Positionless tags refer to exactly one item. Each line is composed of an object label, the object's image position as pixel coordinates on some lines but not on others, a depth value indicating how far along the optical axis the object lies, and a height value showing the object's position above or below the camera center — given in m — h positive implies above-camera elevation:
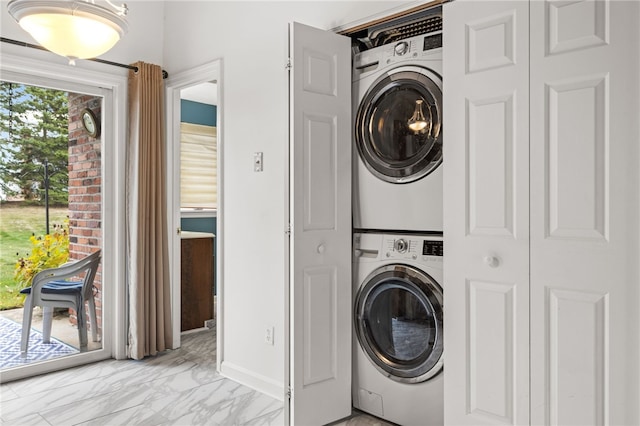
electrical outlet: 3.05 -0.81
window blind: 5.55 +0.51
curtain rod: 3.13 +1.10
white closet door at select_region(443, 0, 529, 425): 1.89 -0.01
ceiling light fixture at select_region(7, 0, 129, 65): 1.89 +0.76
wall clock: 3.63 +0.66
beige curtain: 3.62 -0.05
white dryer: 2.37 +0.38
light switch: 3.13 +0.31
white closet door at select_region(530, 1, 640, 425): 1.65 -0.01
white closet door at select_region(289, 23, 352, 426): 2.42 -0.09
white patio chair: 3.32 -0.61
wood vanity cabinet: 4.40 -0.66
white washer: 2.35 -0.62
